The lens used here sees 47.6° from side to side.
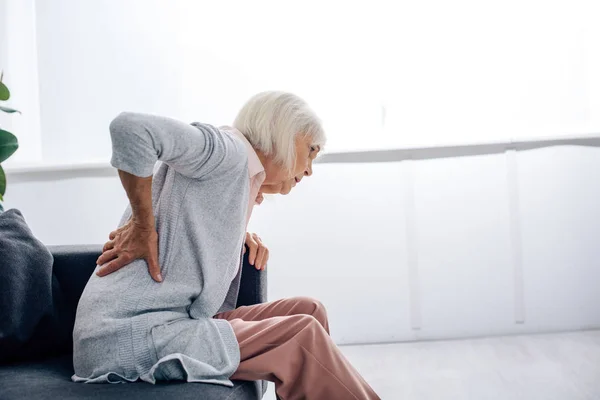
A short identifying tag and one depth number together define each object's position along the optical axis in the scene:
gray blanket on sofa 1.65
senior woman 1.41
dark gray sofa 1.34
